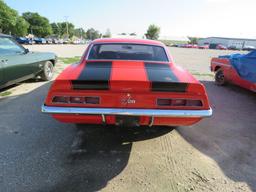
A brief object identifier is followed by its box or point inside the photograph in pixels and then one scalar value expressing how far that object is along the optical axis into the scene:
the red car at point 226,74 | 5.41
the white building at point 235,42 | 86.69
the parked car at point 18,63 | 4.80
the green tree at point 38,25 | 76.34
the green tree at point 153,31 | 89.09
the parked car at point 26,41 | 42.15
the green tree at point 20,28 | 53.22
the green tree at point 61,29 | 99.18
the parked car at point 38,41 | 47.26
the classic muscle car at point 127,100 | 2.38
